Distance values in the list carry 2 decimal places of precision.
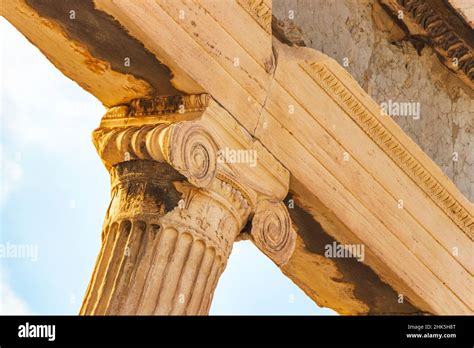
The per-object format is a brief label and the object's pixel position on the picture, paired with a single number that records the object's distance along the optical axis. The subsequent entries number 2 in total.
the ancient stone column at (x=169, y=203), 14.99
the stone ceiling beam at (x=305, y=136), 15.17
